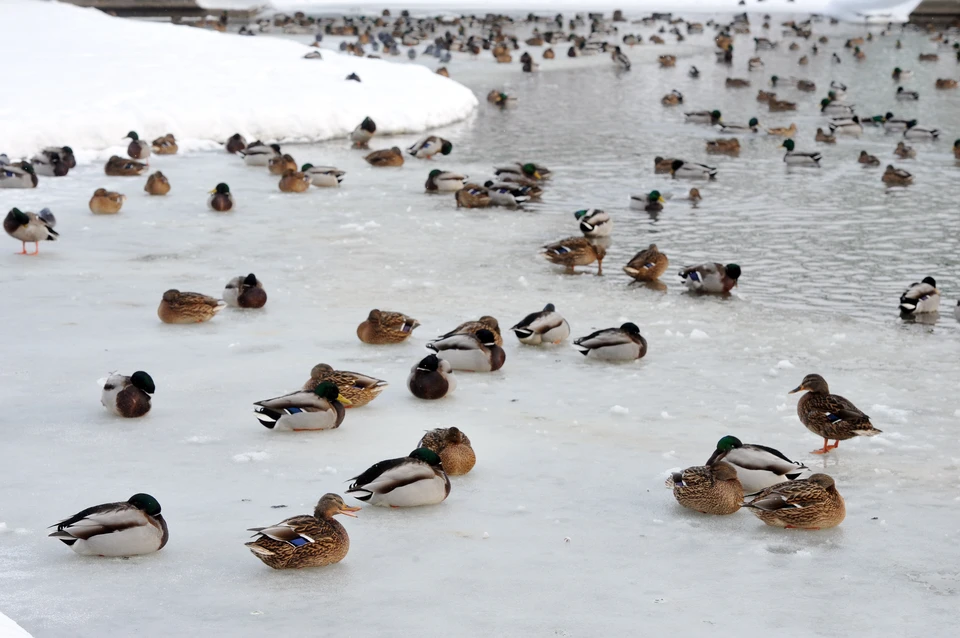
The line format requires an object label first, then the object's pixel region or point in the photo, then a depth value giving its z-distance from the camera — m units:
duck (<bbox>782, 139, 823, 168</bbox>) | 17.39
